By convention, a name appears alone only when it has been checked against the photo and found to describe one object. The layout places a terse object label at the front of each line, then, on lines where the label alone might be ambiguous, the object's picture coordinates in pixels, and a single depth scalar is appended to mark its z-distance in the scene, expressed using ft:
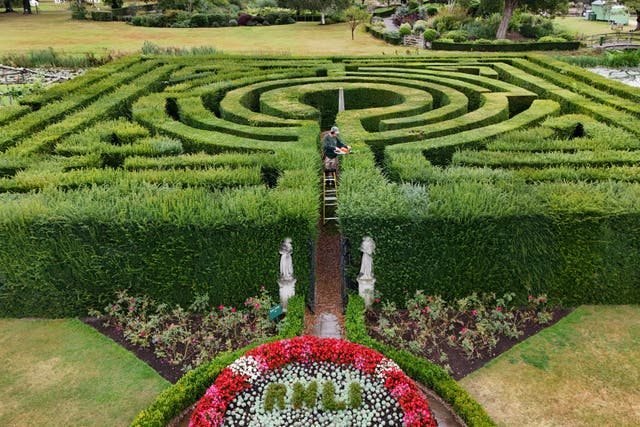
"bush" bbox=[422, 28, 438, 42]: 172.24
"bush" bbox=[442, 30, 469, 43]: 171.32
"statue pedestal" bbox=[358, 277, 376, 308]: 40.11
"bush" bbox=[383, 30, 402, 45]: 181.27
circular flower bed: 28.60
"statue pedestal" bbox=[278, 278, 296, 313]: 39.65
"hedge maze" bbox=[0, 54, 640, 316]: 38.83
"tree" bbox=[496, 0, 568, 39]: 165.58
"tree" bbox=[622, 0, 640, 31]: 183.68
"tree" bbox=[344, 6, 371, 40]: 201.77
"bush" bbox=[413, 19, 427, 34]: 193.88
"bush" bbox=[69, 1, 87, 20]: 266.36
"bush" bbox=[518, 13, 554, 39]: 191.72
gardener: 52.80
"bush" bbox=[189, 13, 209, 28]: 241.96
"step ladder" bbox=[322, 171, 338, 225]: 53.42
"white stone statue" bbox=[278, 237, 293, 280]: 38.29
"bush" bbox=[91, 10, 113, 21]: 263.29
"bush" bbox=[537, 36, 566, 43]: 161.07
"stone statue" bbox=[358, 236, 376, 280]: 38.73
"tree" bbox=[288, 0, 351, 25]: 246.68
